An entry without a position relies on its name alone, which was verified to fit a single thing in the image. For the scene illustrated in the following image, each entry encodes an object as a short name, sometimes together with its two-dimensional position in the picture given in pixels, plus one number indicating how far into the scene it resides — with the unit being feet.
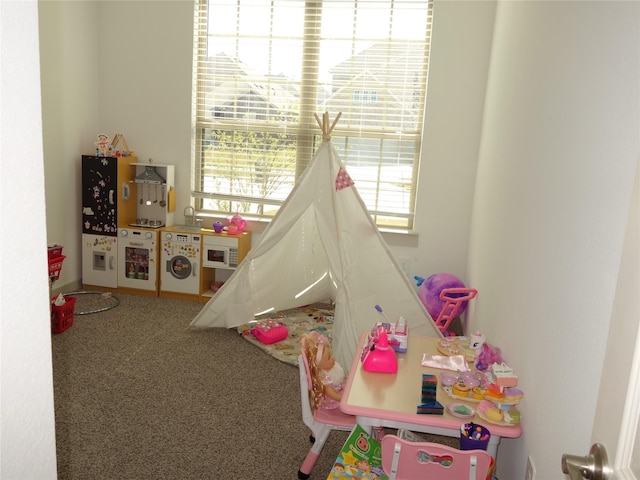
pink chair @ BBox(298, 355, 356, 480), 7.23
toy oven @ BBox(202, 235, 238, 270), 15.23
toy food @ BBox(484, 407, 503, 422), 5.76
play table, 5.71
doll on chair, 7.52
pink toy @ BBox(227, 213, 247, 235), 15.58
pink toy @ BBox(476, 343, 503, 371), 7.00
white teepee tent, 10.89
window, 15.03
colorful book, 5.98
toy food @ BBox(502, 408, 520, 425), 5.75
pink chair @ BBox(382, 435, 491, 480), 5.09
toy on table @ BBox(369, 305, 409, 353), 7.61
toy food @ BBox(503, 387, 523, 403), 5.96
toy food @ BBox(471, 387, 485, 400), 6.20
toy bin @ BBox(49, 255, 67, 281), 12.44
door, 2.45
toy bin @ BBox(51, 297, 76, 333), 12.03
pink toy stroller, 11.61
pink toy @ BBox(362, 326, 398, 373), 6.86
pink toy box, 12.29
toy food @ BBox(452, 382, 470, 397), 6.28
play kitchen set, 15.24
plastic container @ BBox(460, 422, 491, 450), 5.36
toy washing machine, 15.26
